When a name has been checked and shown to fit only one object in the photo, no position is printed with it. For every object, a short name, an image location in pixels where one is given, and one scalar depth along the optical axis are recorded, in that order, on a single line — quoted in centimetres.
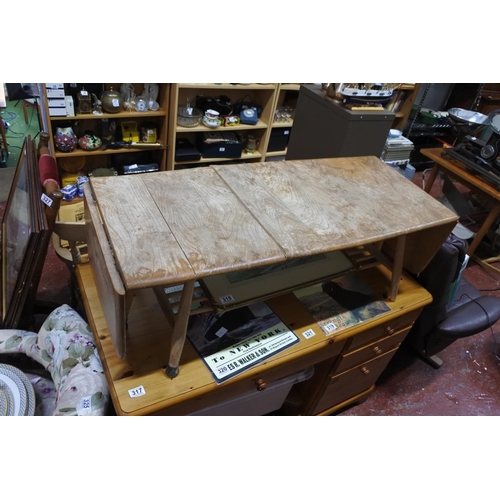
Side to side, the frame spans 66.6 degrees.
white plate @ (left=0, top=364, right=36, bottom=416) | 107
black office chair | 144
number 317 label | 97
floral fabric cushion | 103
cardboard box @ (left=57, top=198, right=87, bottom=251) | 235
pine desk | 100
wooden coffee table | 85
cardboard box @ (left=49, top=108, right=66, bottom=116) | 248
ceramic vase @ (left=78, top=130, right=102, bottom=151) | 273
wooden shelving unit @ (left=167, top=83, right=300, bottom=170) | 293
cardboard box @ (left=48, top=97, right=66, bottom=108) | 245
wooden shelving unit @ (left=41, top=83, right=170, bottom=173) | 262
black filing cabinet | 202
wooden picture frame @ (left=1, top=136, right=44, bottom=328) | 125
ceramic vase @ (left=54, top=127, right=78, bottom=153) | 262
